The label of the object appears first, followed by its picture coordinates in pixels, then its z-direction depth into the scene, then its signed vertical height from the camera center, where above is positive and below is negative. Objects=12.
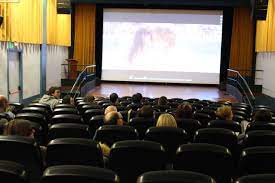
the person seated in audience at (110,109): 5.91 -0.90
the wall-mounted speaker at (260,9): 14.01 +1.41
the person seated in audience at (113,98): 9.03 -1.13
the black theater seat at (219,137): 4.20 -0.91
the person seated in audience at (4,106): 6.09 -0.93
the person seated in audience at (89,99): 9.00 -1.17
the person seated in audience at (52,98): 8.51 -1.12
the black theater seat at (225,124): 5.45 -1.00
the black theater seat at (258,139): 4.09 -0.89
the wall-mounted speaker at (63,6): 15.09 +1.45
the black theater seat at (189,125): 5.32 -1.00
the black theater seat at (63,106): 7.36 -1.09
